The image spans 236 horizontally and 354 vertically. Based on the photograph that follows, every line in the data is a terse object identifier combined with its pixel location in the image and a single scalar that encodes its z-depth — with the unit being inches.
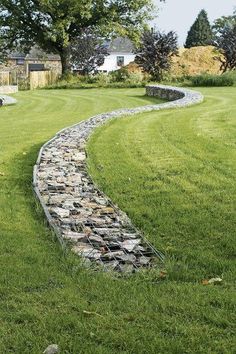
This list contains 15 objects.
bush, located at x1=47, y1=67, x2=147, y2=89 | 1164.5
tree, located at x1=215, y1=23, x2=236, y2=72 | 1266.0
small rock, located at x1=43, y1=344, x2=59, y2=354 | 106.0
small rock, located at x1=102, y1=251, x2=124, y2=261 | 161.6
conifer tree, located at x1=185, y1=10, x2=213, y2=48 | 2172.7
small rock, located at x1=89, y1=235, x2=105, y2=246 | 174.7
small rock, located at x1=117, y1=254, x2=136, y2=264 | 159.4
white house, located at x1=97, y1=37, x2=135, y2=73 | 2495.1
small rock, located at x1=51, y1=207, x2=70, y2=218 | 202.7
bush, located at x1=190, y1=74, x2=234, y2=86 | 1020.6
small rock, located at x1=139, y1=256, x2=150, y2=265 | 157.7
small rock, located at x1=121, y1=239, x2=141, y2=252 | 169.6
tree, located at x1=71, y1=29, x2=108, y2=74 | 1829.4
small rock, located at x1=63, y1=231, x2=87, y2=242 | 176.7
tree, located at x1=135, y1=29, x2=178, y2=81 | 1222.3
